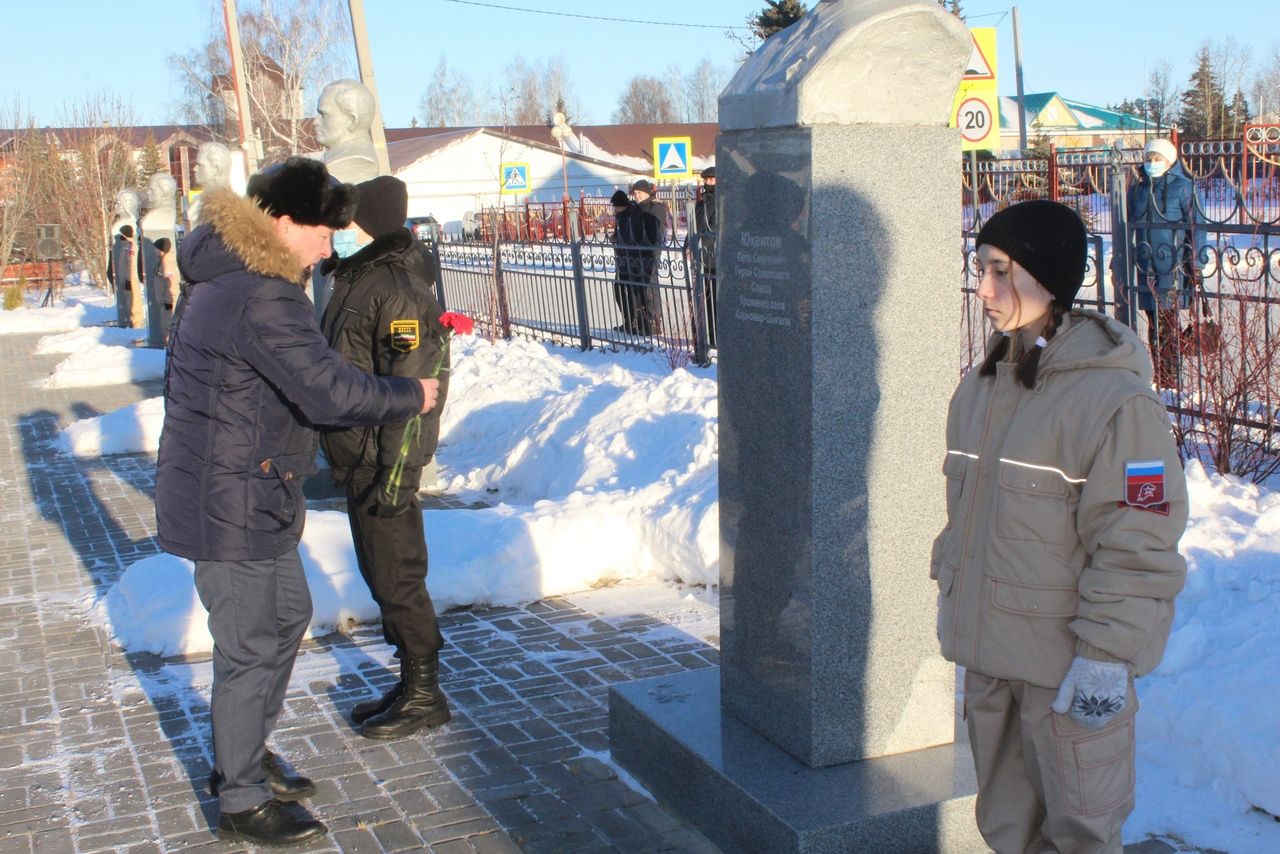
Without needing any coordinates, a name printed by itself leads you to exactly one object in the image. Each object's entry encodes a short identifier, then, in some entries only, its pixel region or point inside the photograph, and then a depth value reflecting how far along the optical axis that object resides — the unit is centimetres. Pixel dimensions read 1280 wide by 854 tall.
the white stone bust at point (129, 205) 2452
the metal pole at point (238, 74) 2345
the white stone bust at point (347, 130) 882
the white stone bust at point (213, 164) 1414
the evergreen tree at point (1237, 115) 4231
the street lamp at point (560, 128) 3931
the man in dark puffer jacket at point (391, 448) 454
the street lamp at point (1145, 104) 5822
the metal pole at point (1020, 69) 2794
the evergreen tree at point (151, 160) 5083
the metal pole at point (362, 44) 1445
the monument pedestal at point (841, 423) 345
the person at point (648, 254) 1272
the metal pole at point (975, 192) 835
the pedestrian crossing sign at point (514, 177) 2928
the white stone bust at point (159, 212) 2011
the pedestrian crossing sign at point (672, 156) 2078
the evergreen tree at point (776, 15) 3788
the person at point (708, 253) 1136
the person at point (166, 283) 1811
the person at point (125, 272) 2277
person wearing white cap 671
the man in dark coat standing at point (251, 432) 370
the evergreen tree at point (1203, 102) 4741
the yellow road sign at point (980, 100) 1251
